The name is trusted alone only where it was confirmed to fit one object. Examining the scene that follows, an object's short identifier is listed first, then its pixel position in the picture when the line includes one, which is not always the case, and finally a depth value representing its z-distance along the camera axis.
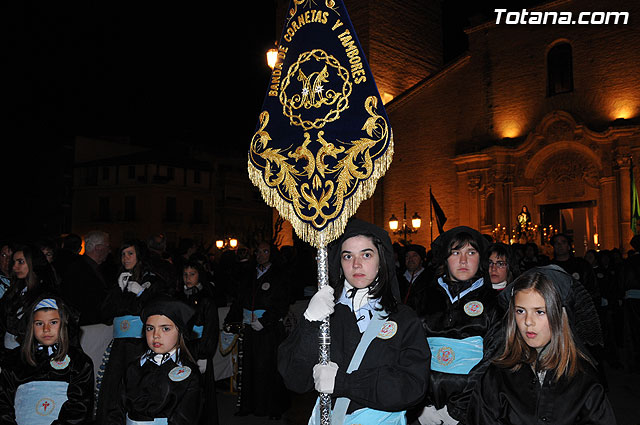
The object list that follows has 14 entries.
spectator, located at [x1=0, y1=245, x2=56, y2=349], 5.27
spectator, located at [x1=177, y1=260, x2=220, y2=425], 5.48
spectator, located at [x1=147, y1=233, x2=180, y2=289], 6.10
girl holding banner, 2.66
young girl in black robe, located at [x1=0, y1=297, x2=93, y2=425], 3.85
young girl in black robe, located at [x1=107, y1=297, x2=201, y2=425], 3.70
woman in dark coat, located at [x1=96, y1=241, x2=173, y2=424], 5.21
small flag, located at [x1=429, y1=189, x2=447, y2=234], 15.25
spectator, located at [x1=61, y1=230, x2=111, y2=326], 6.76
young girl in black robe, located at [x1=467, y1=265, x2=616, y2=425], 2.68
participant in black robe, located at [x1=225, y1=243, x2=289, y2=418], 7.23
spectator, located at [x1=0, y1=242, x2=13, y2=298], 6.47
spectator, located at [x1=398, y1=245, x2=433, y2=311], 9.59
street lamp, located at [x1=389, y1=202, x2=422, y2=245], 20.20
